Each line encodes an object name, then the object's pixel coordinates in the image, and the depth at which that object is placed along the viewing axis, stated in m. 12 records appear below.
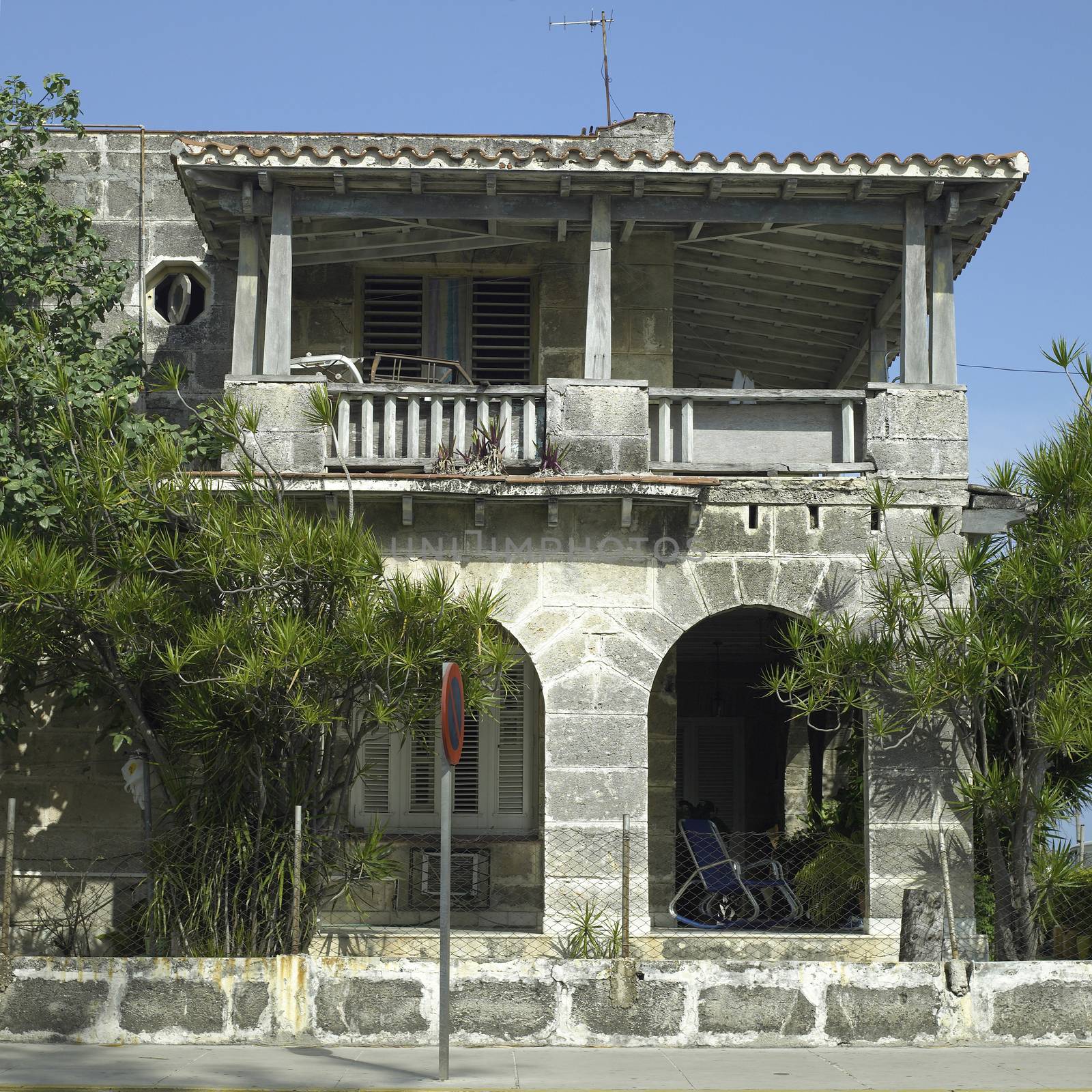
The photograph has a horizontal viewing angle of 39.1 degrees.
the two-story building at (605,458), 12.22
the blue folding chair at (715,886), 13.85
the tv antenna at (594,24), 19.57
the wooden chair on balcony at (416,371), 14.35
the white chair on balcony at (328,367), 12.62
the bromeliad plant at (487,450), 12.40
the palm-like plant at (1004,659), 11.21
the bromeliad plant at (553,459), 12.38
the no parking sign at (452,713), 8.61
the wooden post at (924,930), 10.88
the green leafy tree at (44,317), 11.67
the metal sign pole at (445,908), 8.62
